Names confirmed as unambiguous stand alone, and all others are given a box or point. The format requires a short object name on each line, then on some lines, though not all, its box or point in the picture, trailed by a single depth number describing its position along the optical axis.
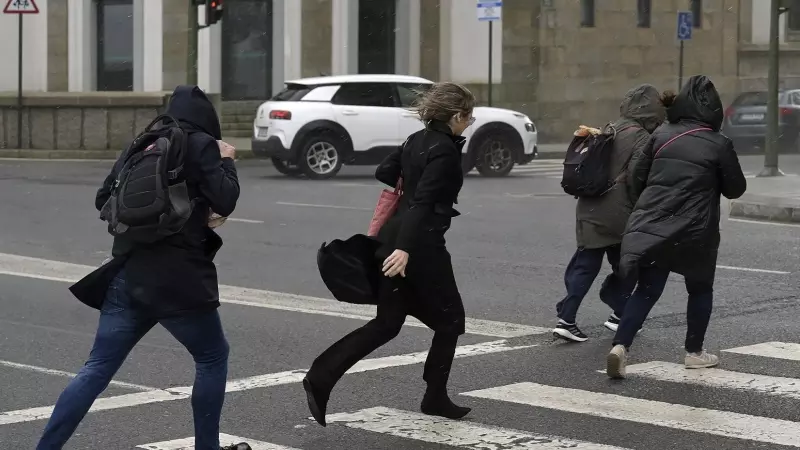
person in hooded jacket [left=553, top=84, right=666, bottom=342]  8.95
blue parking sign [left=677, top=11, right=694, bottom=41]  32.03
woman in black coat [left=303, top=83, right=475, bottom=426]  6.73
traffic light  26.05
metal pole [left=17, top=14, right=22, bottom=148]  27.41
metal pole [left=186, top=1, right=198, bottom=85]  26.45
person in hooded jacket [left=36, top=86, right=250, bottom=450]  5.74
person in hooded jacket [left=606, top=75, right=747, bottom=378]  7.99
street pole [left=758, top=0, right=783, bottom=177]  21.14
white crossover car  22.59
